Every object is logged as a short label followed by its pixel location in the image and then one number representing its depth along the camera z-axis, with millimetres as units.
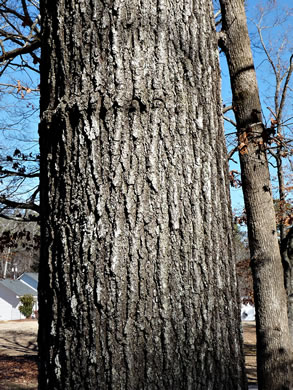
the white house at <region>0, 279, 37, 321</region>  43438
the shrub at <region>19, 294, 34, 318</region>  40469
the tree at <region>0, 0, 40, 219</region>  6416
